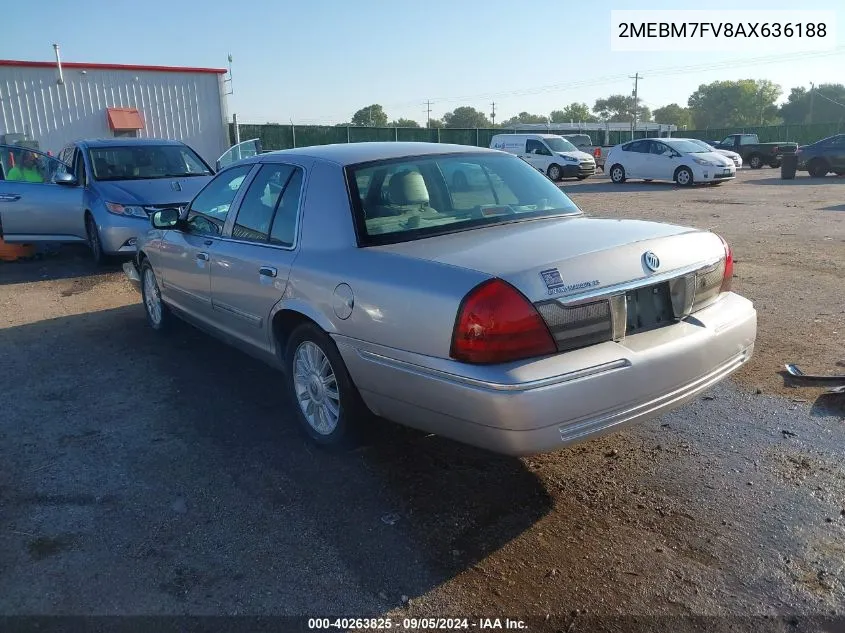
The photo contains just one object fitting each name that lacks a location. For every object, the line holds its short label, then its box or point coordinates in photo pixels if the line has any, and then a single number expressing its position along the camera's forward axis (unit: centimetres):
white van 2719
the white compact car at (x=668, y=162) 2203
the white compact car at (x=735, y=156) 2918
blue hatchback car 907
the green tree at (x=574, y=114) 11519
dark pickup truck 3186
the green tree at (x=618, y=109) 10831
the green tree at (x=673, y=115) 10650
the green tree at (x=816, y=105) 8831
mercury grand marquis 291
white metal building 2066
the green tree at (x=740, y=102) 9512
